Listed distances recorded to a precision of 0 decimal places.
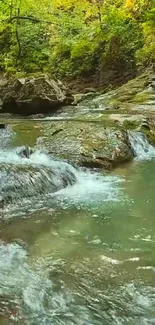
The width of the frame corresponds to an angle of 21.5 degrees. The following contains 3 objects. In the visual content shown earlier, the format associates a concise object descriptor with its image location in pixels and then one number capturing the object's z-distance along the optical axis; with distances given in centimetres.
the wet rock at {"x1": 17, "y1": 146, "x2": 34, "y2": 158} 877
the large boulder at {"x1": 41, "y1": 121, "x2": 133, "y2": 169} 859
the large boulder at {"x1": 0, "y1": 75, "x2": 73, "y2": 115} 1334
